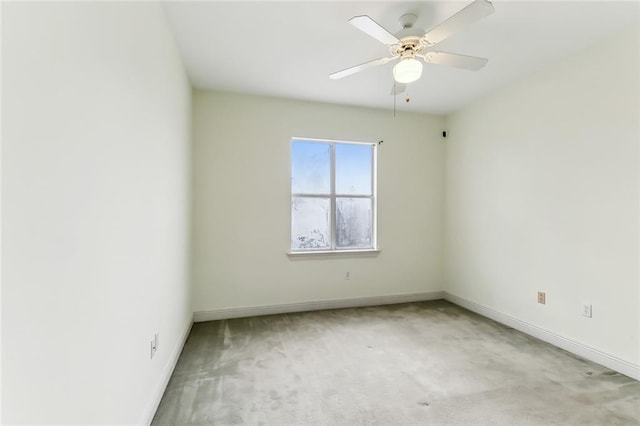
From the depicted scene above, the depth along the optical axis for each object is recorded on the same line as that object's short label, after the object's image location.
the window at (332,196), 3.87
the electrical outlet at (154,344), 1.82
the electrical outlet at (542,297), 2.91
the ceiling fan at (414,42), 1.69
